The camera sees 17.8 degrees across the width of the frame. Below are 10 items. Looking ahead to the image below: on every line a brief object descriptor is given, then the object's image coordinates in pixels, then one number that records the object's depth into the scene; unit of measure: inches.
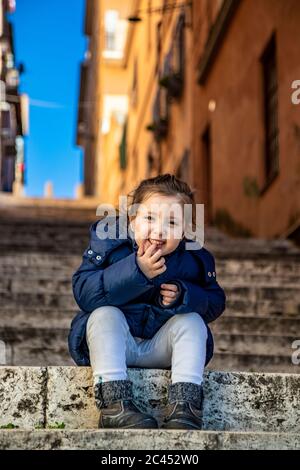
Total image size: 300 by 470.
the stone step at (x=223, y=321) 211.5
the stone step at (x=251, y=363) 183.6
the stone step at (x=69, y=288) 243.3
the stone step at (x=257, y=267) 274.4
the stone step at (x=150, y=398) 124.6
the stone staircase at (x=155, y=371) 101.9
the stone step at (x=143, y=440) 99.8
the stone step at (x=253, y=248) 299.0
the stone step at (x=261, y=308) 229.8
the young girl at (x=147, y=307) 119.8
